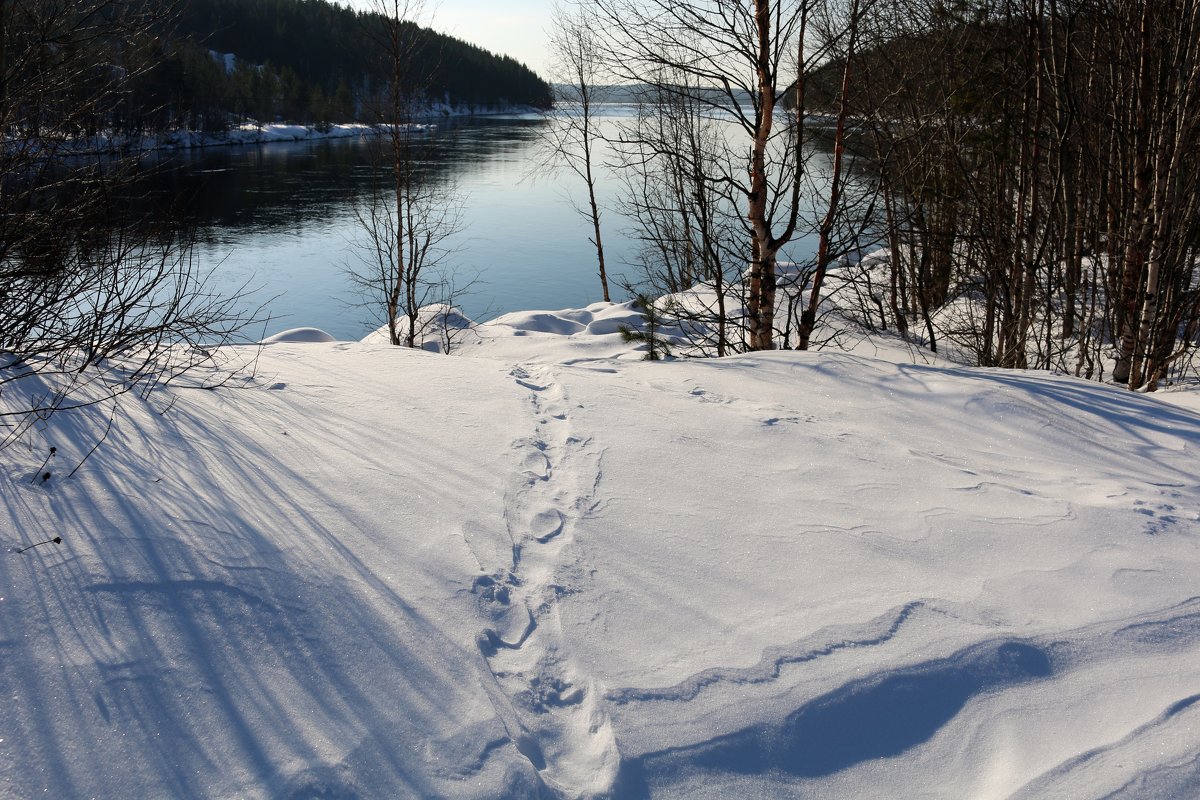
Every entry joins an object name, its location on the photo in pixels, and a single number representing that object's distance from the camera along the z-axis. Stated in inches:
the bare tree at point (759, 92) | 268.5
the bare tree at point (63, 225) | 165.0
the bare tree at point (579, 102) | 693.9
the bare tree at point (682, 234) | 303.0
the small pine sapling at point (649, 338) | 330.6
